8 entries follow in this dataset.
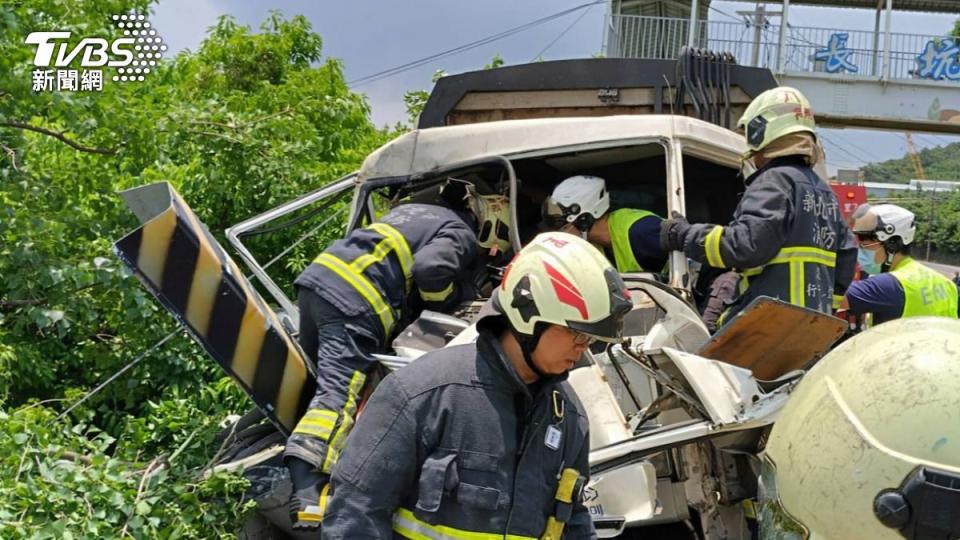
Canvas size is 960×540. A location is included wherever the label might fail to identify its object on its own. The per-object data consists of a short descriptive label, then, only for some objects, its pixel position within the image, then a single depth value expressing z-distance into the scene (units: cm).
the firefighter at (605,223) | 480
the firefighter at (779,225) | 416
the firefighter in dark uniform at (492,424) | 235
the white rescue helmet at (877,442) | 174
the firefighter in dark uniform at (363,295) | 381
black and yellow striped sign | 367
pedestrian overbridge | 1831
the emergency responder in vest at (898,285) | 574
